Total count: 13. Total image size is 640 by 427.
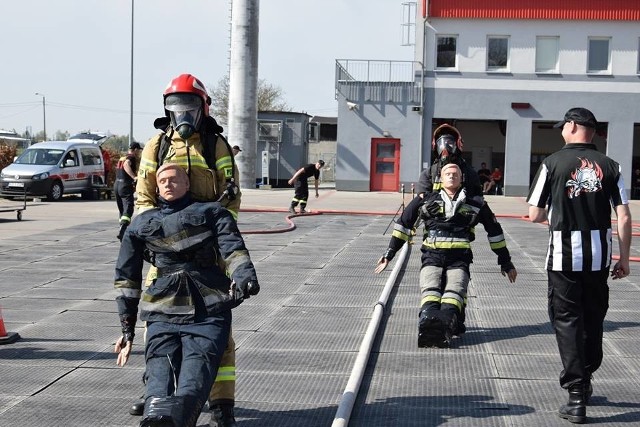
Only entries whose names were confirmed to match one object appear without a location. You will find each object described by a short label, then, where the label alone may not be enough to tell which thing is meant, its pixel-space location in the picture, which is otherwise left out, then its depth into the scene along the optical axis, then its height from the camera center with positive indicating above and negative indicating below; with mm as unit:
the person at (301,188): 24078 -1231
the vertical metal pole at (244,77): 38156 +2370
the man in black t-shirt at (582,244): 5914 -601
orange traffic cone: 7828 -1662
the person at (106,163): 32312 -1014
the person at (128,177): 15211 -693
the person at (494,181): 38031 -1525
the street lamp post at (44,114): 107312 +1974
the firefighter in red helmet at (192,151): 5703 -92
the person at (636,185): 40344 -1574
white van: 29016 -1203
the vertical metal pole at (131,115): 45228 +902
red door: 39938 -957
